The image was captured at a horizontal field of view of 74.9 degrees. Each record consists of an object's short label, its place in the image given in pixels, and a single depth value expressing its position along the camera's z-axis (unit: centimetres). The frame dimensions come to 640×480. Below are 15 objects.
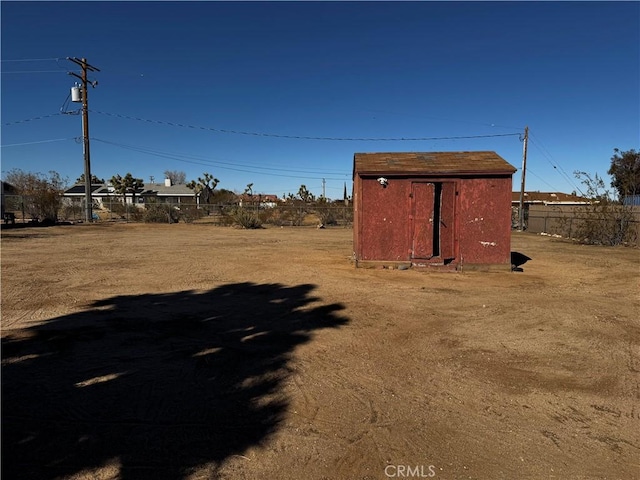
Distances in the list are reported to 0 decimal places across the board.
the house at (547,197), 6545
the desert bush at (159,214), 3550
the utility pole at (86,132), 3309
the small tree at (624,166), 4184
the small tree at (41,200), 3130
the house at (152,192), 7044
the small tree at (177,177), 10544
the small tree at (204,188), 6788
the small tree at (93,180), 8363
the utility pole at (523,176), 3078
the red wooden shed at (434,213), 1138
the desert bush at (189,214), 3725
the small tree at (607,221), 1884
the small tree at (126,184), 6512
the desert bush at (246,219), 3005
